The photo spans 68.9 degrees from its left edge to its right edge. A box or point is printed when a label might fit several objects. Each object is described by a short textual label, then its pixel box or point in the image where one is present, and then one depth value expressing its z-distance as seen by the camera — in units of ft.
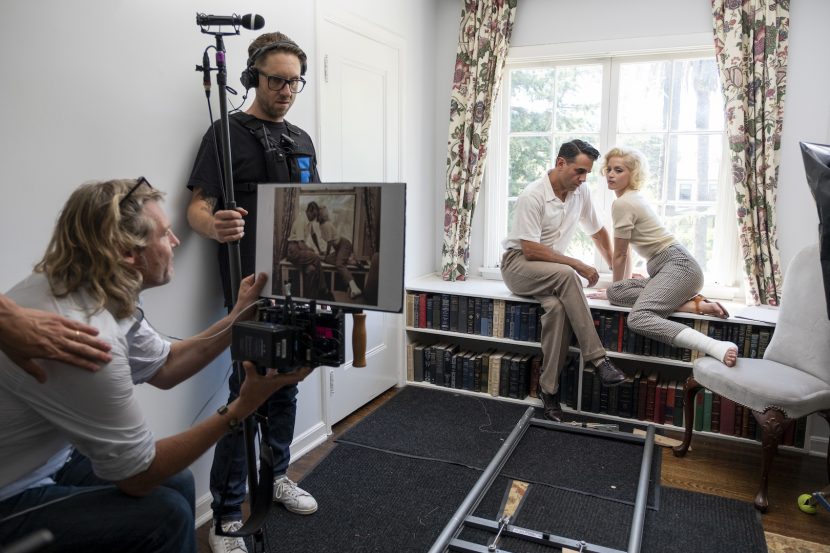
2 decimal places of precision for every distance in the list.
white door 9.27
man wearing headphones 6.49
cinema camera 4.00
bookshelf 9.68
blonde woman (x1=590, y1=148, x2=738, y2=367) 9.63
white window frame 11.07
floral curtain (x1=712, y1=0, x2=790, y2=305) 10.11
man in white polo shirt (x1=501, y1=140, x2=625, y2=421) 10.12
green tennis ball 7.45
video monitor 4.21
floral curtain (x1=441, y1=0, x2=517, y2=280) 11.94
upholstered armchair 7.43
